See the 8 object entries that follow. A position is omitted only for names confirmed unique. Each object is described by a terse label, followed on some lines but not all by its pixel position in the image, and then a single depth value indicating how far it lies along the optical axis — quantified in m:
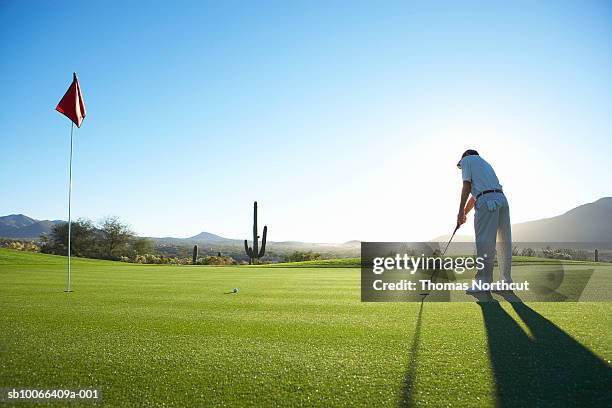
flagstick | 8.49
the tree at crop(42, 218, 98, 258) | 51.06
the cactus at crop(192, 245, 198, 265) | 34.39
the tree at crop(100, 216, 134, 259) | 52.81
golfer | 5.55
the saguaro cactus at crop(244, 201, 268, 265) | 36.75
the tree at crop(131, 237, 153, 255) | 52.62
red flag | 9.14
